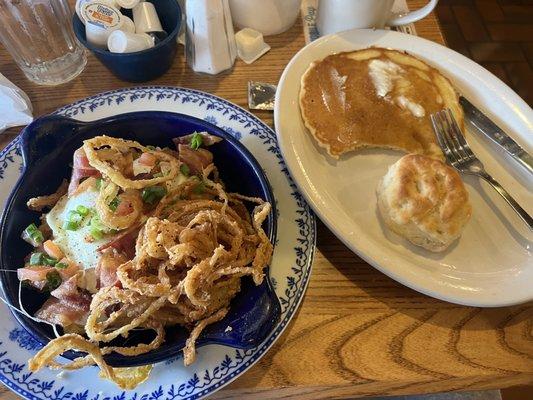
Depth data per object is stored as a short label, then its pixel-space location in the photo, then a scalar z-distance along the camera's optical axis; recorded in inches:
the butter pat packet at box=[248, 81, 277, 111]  13.5
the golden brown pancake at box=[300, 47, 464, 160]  12.4
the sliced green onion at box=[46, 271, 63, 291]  9.0
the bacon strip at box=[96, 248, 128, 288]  8.7
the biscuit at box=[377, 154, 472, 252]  10.5
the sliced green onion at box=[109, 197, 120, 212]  9.2
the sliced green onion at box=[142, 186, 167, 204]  9.6
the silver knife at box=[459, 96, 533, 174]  12.1
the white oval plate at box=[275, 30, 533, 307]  10.1
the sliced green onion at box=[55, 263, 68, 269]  9.2
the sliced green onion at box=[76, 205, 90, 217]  9.5
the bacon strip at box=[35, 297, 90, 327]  8.6
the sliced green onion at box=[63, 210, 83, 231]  9.5
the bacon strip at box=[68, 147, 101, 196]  9.7
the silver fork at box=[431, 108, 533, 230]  12.0
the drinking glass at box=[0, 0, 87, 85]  13.1
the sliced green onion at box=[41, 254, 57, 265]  9.3
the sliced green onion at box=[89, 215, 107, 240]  9.2
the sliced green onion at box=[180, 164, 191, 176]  10.2
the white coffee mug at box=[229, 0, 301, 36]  14.3
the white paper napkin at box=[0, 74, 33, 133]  12.5
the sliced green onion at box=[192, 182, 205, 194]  10.1
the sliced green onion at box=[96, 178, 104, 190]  9.7
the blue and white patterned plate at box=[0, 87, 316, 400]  8.7
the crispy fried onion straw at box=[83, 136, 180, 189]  9.2
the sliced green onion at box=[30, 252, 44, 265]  9.3
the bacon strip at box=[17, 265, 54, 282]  8.8
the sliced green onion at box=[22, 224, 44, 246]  9.6
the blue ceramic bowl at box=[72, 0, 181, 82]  12.5
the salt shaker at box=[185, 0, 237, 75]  12.9
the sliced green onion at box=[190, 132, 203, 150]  10.1
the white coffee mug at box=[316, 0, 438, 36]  13.8
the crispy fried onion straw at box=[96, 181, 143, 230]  8.9
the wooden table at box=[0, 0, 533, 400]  9.5
